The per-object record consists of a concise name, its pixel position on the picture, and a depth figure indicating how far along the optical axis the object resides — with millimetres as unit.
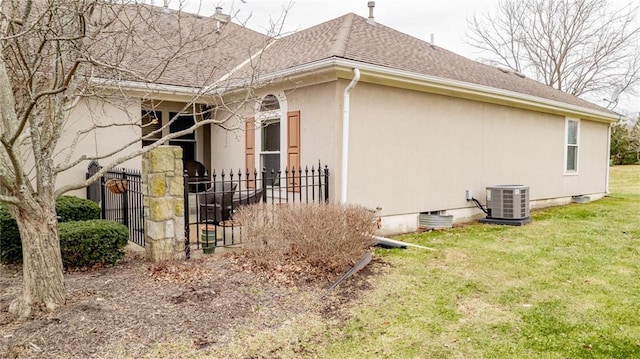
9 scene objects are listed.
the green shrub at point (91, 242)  5160
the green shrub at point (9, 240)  5465
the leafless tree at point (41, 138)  3686
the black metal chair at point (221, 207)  6973
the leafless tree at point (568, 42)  25875
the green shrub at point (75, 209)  6605
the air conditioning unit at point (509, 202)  9227
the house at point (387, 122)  7387
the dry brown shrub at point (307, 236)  5254
